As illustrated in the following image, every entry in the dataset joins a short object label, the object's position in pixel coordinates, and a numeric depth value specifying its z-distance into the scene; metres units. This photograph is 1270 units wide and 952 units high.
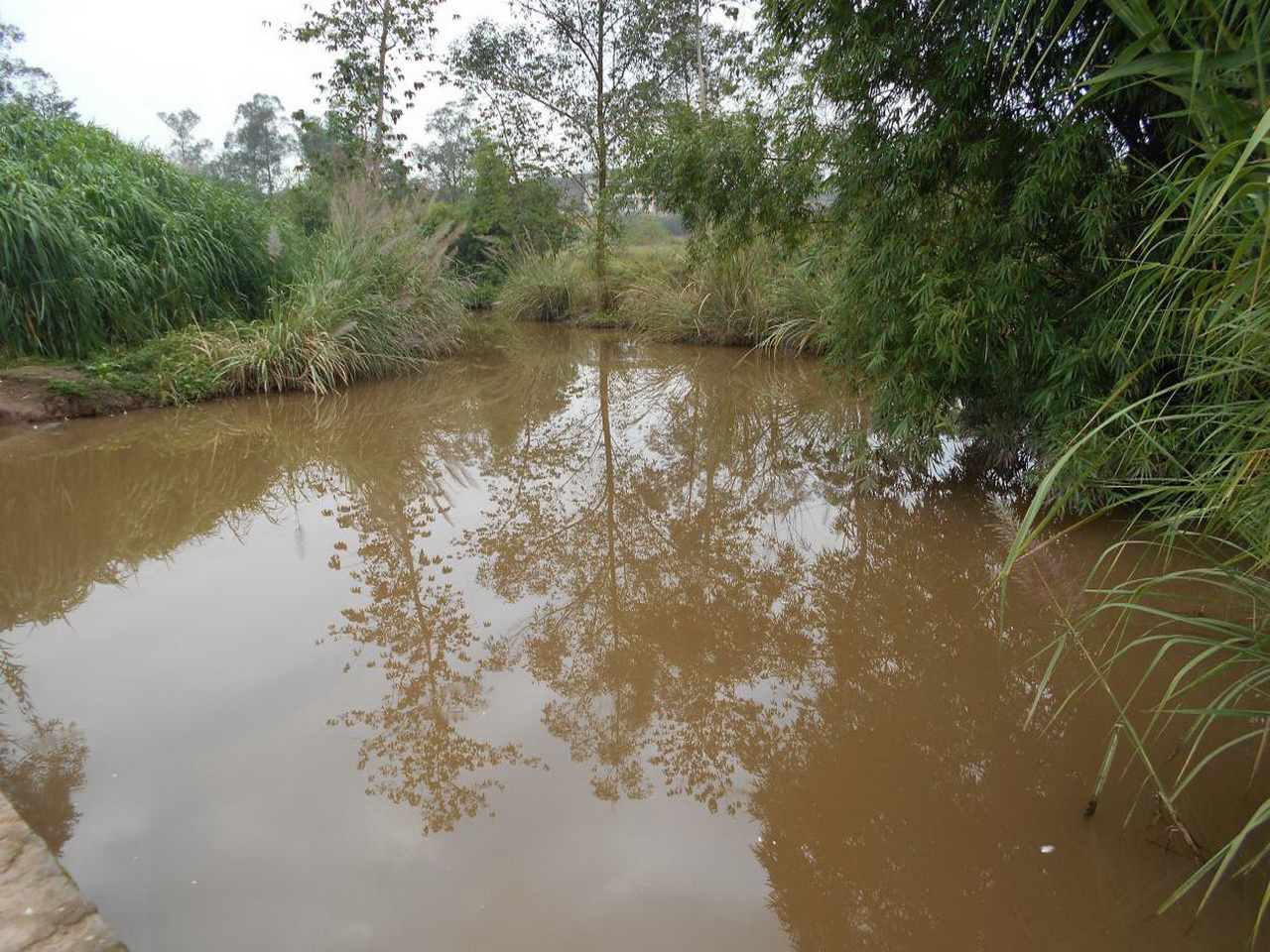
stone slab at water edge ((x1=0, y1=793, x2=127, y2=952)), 1.18
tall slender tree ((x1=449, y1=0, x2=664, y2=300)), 12.72
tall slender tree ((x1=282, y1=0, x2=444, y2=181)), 12.02
